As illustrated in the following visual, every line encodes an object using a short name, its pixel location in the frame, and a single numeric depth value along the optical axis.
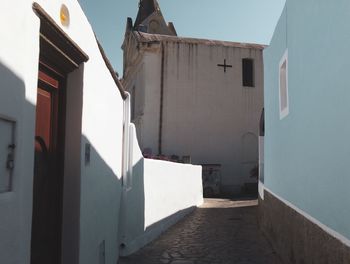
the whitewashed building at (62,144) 2.36
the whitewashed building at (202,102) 21.69
